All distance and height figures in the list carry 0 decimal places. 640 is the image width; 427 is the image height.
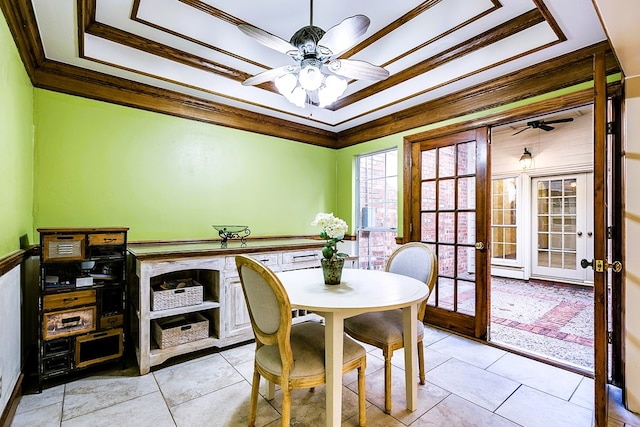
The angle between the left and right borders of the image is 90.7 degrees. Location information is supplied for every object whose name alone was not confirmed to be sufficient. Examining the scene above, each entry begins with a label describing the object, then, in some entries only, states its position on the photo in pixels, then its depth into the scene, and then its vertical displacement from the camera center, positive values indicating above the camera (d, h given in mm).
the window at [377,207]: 4098 +119
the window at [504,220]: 6070 -94
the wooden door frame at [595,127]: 1734 +742
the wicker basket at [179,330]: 2604 -975
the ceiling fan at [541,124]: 4371 +1305
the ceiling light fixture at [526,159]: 5652 +1001
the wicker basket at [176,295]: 2569 -666
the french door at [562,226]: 5270 -191
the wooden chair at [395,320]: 2014 -731
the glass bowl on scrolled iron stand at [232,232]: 3279 -184
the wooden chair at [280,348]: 1550 -735
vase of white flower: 2096 -237
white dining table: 1634 -465
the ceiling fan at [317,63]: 1825 +1003
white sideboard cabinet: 2480 -603
